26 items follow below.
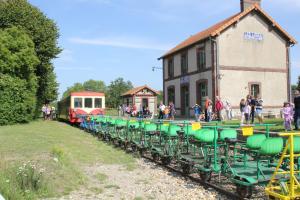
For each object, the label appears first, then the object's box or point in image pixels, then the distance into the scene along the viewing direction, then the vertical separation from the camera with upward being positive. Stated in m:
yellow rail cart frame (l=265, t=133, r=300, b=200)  6.16 -1.16
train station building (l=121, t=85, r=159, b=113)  48.97 +2.03
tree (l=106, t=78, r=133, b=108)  97.94 +5.65
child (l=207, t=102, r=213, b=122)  25.11 +0.14
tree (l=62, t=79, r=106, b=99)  169.00 +12.31
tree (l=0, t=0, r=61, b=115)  34.31 +7.48
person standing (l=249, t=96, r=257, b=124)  21.57 +0.44
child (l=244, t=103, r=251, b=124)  22.35 +0.23
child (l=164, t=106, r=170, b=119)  33.01 +0.18
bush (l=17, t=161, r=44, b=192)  8.20 -1.33
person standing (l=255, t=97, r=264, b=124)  20.86 +0.32
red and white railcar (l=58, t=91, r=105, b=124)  33.09 +0.84
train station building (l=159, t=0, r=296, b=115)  32.03 +4.41
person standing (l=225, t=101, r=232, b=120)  29.01 +0.26
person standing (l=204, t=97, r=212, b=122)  25.03 +0.38
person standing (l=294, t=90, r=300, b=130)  16.48 +0.17
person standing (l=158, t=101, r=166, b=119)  32.62 +0.30
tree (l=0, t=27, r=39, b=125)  28.59 +2.76
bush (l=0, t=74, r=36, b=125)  28.44 +0.99
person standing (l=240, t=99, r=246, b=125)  22.17 +0.50
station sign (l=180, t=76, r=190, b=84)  36.64 +3.20
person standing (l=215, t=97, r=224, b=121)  25.11 +0.51
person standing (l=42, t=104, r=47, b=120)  43.96 +0.45
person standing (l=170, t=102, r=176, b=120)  32.98 +0.26
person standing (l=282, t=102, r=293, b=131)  16.34 -0.14
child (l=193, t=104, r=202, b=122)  29.17 +0.16
